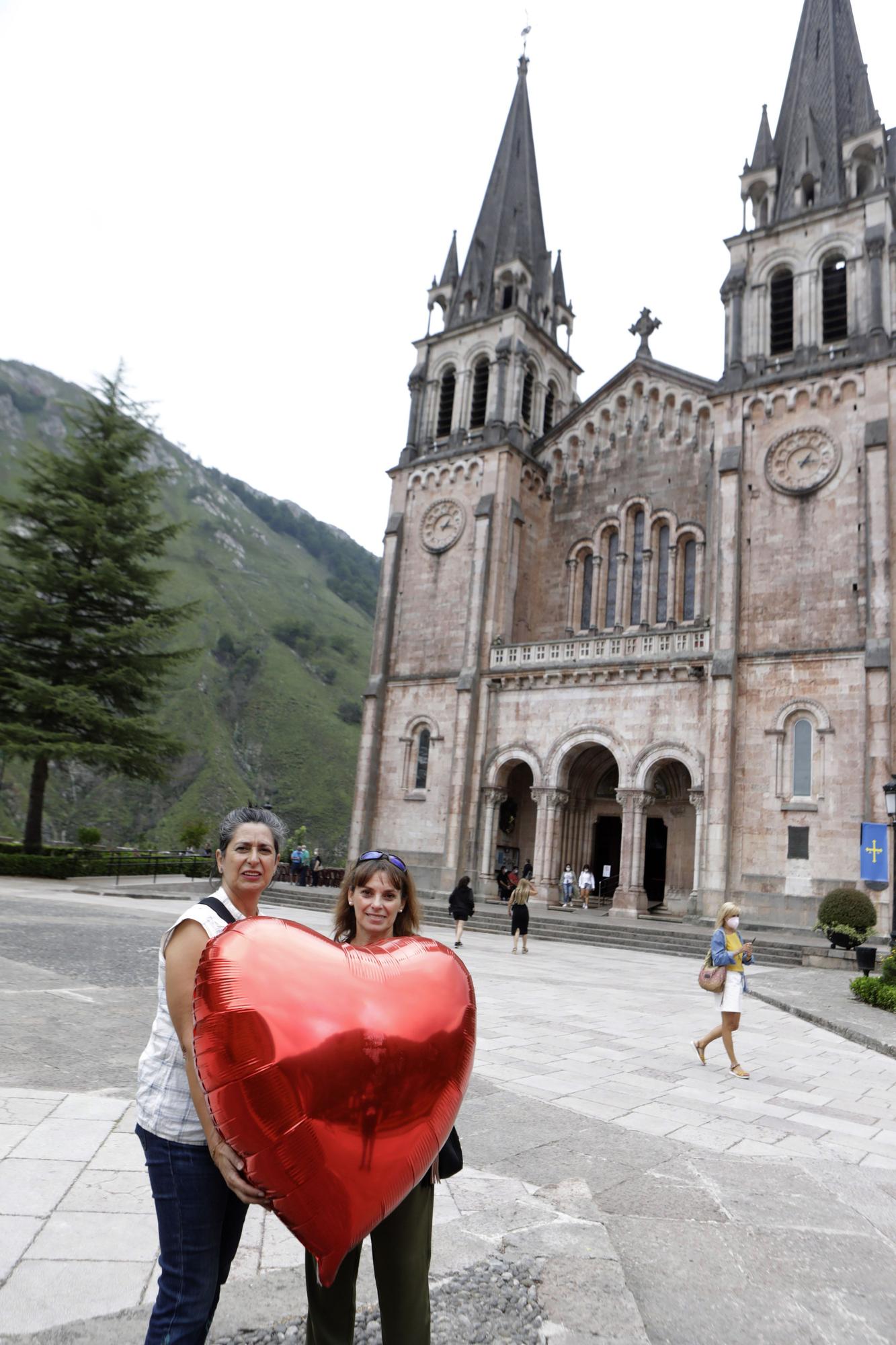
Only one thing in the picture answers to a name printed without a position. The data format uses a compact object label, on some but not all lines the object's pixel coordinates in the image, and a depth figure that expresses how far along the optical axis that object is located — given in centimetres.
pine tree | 2973
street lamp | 1590
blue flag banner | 2180
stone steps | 2131
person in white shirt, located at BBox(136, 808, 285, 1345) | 243
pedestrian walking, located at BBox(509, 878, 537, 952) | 1884
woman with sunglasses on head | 252
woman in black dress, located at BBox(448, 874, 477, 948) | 1859
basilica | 2509
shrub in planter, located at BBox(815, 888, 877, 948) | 1998
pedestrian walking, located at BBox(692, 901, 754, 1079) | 877
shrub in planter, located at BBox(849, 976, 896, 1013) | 1325
